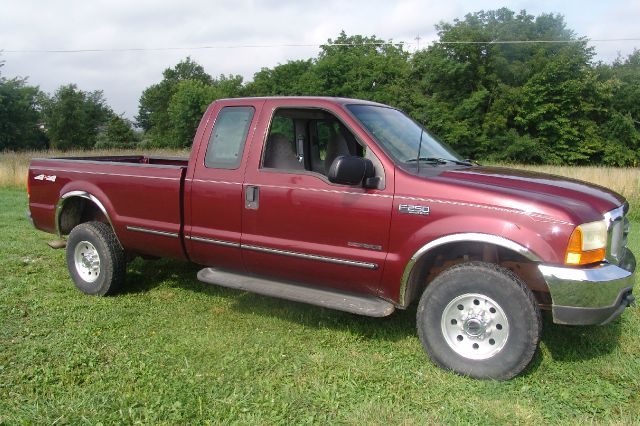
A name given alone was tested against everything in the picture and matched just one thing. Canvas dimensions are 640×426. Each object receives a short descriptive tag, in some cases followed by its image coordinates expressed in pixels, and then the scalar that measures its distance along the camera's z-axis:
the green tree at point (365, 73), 47.75
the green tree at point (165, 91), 80.75
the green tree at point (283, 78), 56.25
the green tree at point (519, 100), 40.75
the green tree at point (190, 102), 60.56
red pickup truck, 3.55
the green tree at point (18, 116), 51.00
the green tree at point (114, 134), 62.94
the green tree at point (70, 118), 59.62
